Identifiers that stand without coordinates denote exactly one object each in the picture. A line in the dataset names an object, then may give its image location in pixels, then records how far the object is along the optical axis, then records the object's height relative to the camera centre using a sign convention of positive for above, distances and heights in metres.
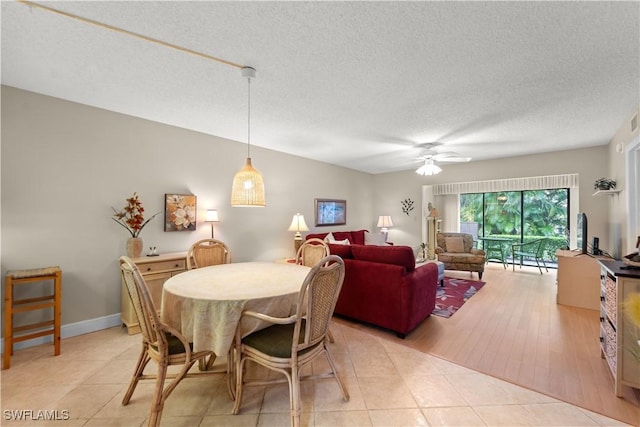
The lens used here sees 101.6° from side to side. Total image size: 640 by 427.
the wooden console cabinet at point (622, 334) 1.77 -0.81
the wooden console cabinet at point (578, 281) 3.49 -0.87
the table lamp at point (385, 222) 6.72 -0.19
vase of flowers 2.96 -0.11
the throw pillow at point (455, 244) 5.56 -0.61
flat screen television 3.68 -0.24
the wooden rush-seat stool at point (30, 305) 2.18 -0.86
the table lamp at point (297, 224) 4.73 -0.20
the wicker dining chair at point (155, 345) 1.50 -0.83
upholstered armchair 5.11 -0.78
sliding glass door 5.57 -0.04
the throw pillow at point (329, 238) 4.82 -0.45
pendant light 2.32 +0.22
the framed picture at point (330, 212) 5.82 +0.05
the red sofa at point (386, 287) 2.72 -0.80
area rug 3.50 -1.25
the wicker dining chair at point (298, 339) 1.54 -0.83
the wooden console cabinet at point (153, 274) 2.82 -0.71
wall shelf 3.54 +0.36
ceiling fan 4.25 +0.95
